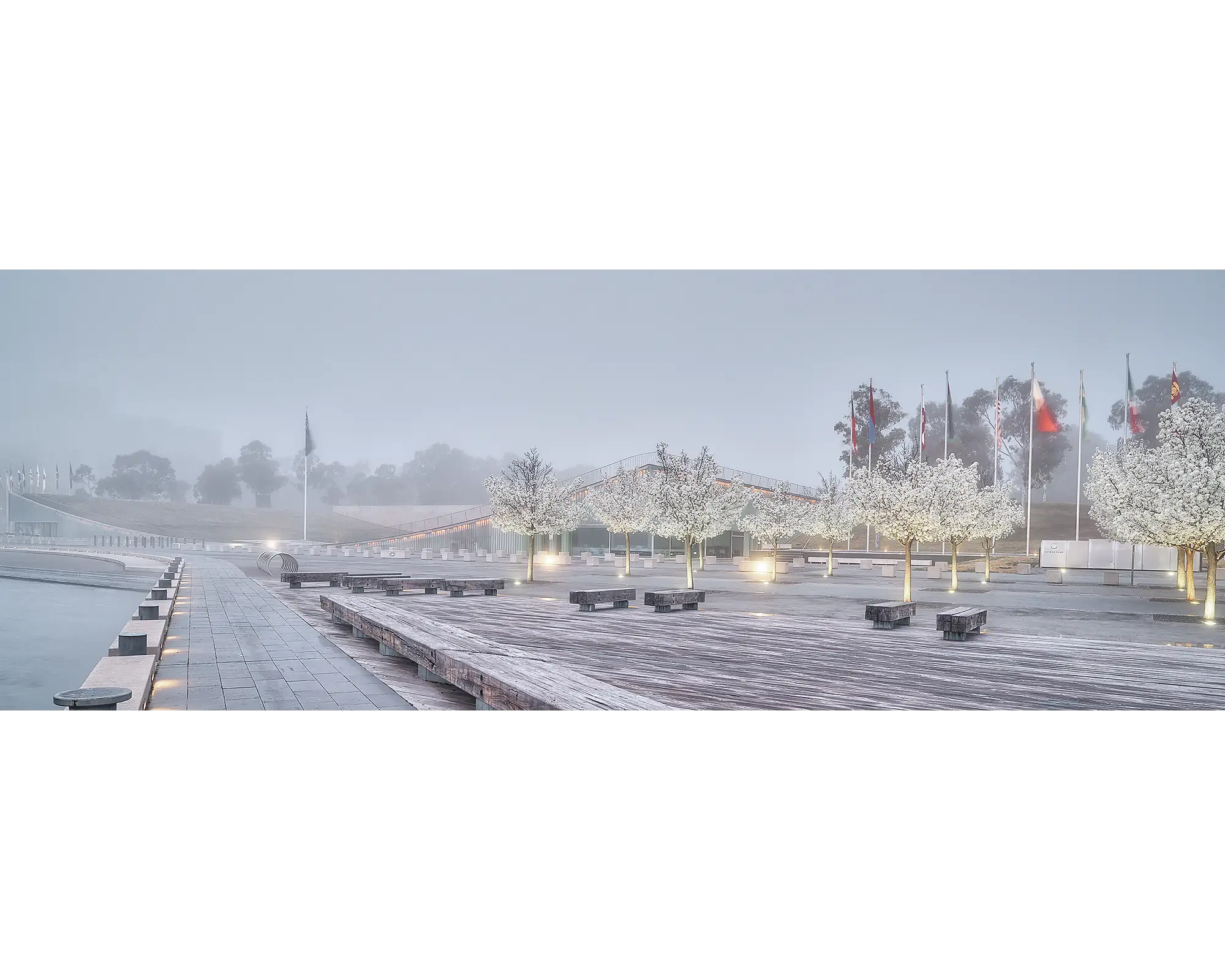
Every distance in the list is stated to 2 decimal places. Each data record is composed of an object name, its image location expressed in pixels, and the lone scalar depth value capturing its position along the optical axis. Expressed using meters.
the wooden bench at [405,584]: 17.62
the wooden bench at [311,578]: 20.62
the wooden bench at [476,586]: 17.38
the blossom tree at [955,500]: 18.69
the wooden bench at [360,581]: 19.52
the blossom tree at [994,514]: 27.25
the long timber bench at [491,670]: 5.50
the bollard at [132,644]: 8.34
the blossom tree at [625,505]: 29.91
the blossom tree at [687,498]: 20.47
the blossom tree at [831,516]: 30.28
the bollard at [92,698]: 5.46
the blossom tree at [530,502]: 24.47
